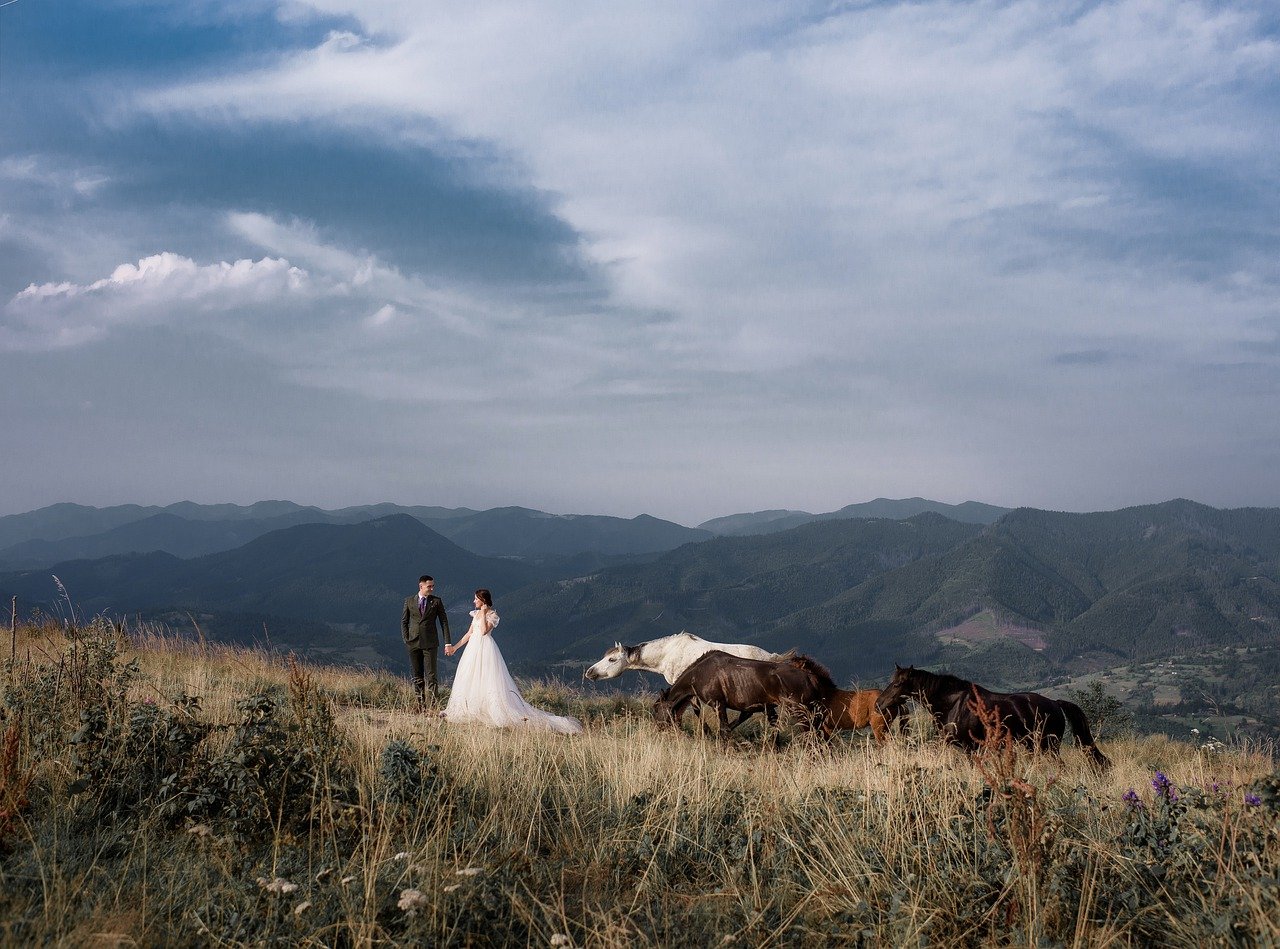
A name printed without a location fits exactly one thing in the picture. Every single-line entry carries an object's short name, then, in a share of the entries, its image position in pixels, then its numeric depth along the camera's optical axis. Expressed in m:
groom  12.34
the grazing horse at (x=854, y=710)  11.02
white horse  15.42
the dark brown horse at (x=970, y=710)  9.57
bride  11.47
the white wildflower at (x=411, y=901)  3.60
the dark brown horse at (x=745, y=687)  10.97
